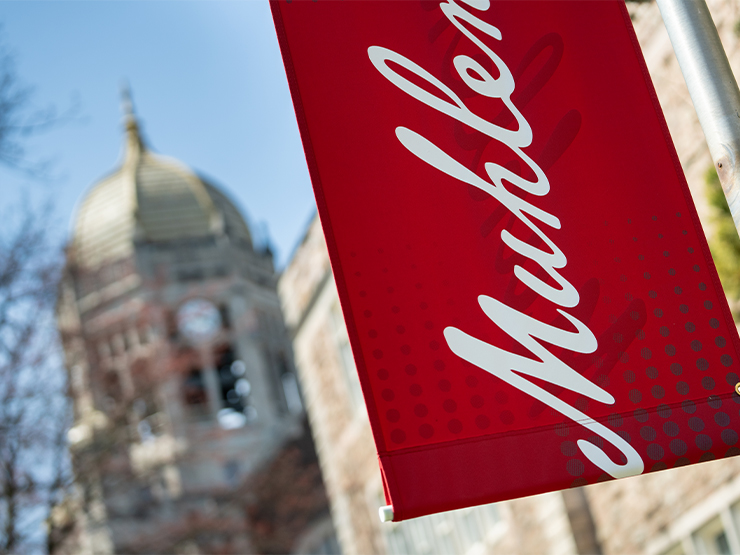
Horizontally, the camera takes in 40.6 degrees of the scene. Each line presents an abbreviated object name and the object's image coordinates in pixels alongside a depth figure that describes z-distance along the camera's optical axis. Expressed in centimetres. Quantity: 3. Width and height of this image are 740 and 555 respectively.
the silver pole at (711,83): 358
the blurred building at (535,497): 981
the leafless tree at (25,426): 1307
